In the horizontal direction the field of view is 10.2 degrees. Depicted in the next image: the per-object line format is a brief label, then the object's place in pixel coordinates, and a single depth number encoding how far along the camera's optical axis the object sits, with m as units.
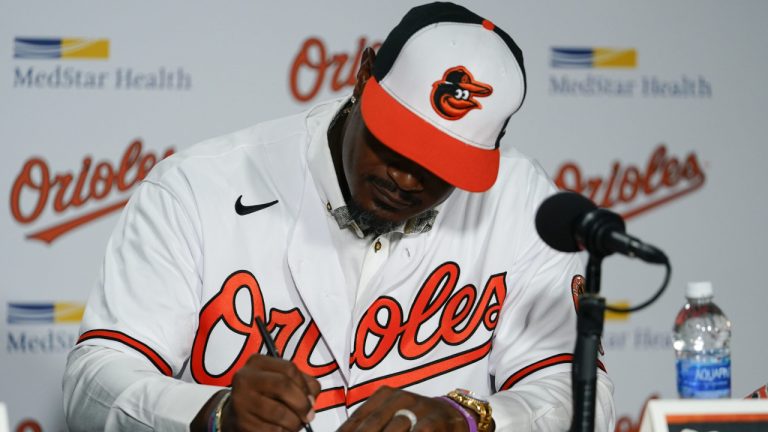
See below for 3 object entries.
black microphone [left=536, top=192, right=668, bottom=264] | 4.55
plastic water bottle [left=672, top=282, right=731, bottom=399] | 4.83
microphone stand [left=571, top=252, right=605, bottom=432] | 4.57
